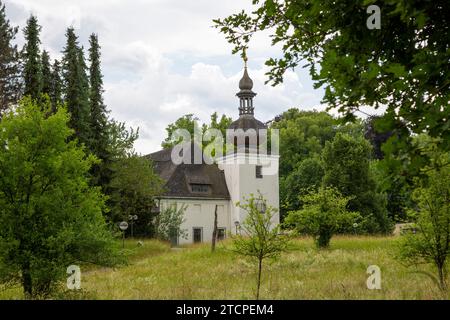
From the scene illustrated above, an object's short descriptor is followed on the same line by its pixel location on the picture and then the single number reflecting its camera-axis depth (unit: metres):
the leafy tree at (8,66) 46.38
